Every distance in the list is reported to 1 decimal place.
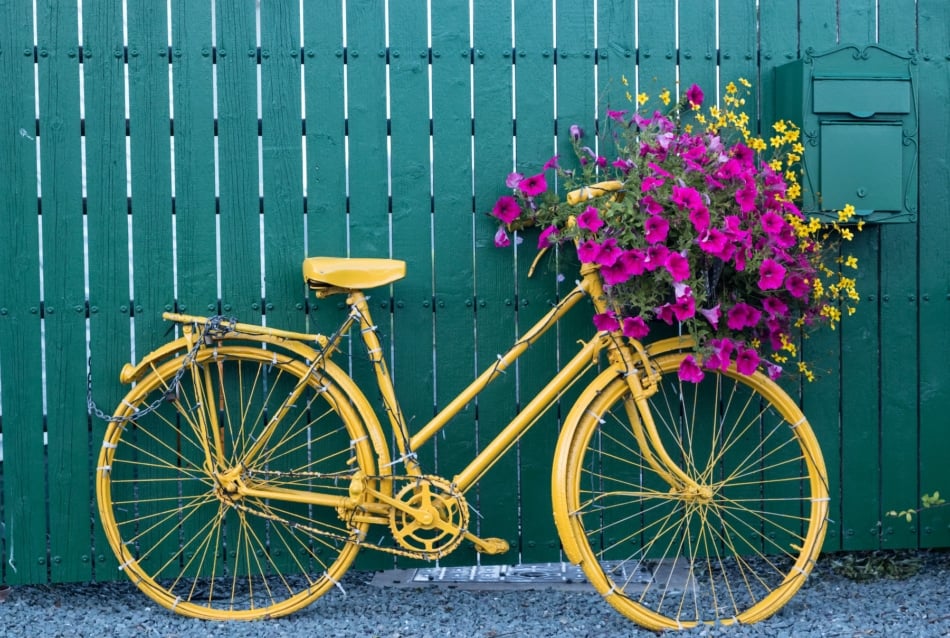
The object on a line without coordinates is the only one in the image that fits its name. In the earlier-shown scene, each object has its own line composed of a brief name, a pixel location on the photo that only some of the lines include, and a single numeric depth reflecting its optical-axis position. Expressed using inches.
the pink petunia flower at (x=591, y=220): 122.3
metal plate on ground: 147.3
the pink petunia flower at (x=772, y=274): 120.6
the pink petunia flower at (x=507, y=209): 136.9
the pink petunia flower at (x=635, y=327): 122.8
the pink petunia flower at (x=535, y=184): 134.5
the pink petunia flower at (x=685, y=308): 120.6
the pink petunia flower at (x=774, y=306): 126.3
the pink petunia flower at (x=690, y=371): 125.7
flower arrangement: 120.9
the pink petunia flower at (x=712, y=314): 122.3
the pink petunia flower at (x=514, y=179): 136.0
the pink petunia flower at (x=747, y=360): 125.2
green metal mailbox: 135.1
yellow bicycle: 129.0
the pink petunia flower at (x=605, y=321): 125.7
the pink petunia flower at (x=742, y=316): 123.9
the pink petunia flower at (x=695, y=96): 134.4
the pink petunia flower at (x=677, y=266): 119.4
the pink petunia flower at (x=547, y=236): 132.6
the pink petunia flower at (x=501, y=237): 138.5
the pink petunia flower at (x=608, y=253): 121.3
